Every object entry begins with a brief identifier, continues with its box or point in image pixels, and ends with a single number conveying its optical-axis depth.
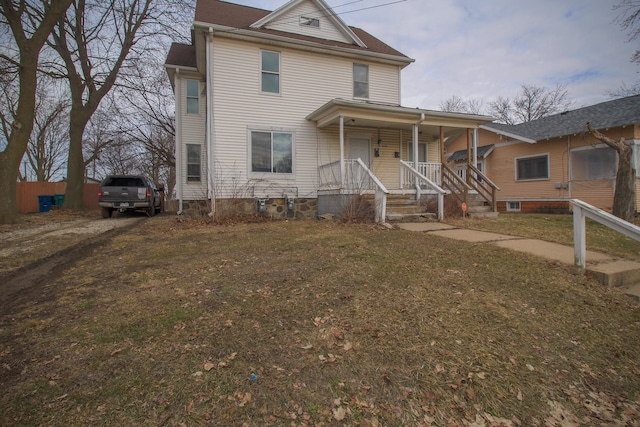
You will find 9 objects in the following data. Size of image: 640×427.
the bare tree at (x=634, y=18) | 12.24
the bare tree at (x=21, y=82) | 10.37
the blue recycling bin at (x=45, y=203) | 16.95
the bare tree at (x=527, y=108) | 32.73
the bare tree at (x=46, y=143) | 26.28
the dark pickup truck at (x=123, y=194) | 11.80
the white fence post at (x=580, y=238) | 4.09
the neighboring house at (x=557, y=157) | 12.67
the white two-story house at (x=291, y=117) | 10.38
